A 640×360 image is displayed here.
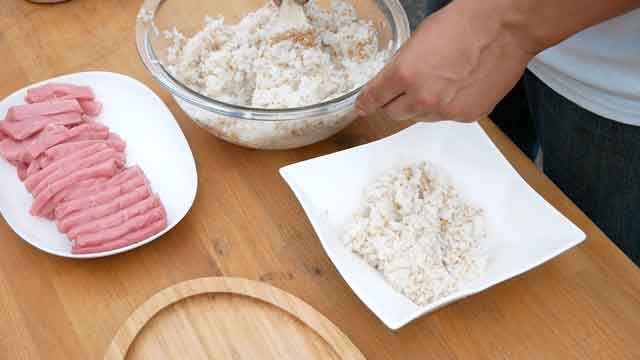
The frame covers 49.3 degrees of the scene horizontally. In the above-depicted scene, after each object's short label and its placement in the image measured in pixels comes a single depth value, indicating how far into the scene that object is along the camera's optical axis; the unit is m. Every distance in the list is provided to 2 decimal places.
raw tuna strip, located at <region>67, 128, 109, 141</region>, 1.05
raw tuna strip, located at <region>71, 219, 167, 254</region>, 0.93
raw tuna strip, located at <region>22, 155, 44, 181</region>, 1.00
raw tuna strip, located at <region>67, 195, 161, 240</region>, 0.93
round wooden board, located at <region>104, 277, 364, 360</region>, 0.84
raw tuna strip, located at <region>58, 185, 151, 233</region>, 0.94
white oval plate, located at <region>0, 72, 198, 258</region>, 0.96
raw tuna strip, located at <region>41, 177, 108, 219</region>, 0.96
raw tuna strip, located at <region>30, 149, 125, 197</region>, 0.97
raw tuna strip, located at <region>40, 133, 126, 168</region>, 1.00
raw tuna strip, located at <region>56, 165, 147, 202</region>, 0.96
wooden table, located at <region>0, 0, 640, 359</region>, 0.90
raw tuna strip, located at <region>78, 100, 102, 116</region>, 1.11
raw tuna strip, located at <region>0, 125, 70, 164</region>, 1.02
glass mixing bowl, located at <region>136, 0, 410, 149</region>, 0.99
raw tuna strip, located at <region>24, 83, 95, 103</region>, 1.09
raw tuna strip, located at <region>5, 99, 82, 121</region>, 1.05
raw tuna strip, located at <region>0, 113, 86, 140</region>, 1.03
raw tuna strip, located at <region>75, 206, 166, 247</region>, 0.92
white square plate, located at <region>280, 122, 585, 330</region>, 0.88
